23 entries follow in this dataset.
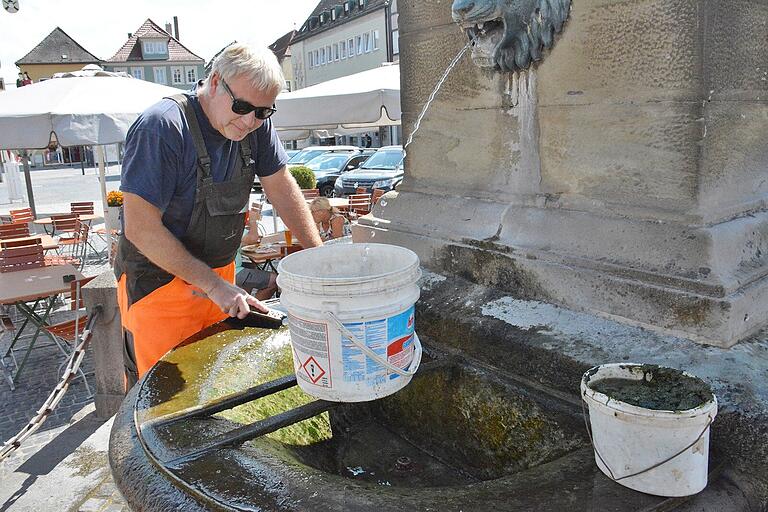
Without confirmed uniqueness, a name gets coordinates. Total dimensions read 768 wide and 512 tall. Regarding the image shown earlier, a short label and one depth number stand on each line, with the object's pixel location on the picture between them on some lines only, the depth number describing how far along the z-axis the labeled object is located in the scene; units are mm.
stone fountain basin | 1429
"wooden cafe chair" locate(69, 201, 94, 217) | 13693
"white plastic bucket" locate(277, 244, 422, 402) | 1710
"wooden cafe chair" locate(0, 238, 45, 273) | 6992
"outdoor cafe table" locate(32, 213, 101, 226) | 12189
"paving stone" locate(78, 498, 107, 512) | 2951
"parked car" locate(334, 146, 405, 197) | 16656
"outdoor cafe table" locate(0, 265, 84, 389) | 5781
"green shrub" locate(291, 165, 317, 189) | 17203
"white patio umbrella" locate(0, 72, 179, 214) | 7117
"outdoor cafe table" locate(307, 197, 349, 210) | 12008
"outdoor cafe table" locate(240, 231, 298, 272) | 7398
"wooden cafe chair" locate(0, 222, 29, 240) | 9730
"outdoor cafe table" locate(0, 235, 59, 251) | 8684
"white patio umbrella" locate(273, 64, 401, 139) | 7434
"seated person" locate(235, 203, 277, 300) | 6223
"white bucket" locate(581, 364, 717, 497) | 1348
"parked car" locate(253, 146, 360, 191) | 23070
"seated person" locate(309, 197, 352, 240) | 8539
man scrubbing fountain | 2508
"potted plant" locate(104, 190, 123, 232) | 9469
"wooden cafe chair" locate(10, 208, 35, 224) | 12530
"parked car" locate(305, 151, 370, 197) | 20125
